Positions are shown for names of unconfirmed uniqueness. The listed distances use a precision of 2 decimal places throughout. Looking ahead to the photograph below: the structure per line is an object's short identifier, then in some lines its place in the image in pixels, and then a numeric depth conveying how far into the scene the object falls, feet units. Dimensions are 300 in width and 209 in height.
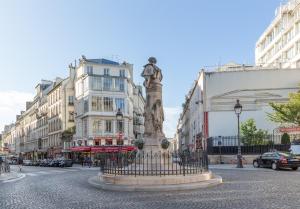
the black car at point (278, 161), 49.36
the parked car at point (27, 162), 127.40
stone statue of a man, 34.36
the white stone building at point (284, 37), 110.50
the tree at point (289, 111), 70.39
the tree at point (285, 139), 72.11
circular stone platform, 26.64
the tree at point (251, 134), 77.13
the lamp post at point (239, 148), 55.83
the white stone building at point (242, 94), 90.30
